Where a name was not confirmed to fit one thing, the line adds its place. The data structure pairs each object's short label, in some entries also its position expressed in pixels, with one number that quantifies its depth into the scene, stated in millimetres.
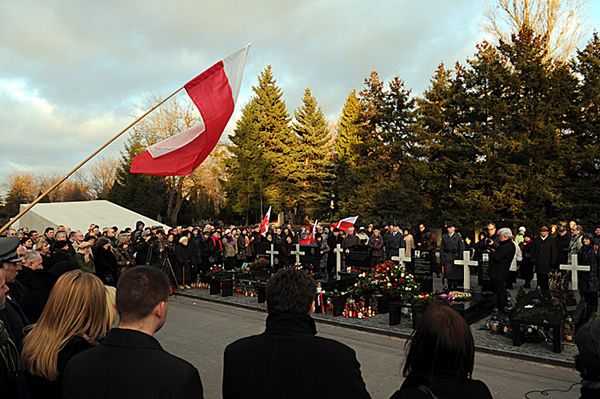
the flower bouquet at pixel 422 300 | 9946
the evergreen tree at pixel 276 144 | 47000
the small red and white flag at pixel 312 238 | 20764
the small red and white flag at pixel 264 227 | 20750
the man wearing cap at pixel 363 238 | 19708
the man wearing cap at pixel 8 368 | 2613
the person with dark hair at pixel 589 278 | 10367
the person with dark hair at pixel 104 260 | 11320
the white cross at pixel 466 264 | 12766
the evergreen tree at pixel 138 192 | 48125
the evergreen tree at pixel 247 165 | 47406
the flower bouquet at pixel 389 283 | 11211
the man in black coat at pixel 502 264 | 10406
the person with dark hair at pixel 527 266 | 15781
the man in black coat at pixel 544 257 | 13727
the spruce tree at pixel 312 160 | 46688
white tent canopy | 29784
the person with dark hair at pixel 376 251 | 16891
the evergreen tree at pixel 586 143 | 23938
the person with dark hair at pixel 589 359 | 2291
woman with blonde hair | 2664
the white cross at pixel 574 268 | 10859
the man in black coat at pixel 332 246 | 19422
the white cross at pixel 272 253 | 16633
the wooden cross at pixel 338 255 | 17844
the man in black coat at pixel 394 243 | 17391
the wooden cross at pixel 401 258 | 13997
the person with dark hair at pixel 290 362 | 2326
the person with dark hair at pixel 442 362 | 2202
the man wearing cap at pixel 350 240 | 18469
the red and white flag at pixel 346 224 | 19844
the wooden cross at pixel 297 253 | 16850
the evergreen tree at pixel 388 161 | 31969
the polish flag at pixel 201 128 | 7477
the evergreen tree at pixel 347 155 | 38088
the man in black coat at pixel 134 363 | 2068
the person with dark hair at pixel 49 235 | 15694
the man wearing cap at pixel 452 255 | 13492
